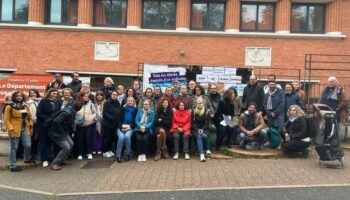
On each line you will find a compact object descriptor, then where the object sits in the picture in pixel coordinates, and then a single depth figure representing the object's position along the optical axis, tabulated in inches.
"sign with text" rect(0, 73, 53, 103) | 522.3
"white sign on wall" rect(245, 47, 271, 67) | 766.5
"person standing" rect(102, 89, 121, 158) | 410.0
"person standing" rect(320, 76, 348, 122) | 426.6
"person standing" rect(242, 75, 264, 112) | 439.8
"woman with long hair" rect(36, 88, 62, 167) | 384.5
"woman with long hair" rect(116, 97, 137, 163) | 400.2
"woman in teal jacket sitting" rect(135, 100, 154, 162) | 402.0
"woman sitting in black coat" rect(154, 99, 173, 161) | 402.0
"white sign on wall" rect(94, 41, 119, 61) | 773.3
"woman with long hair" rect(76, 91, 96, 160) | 406.9
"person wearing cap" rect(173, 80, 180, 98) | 439.7
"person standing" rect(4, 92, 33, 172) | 370.6
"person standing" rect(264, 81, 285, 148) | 420.8
